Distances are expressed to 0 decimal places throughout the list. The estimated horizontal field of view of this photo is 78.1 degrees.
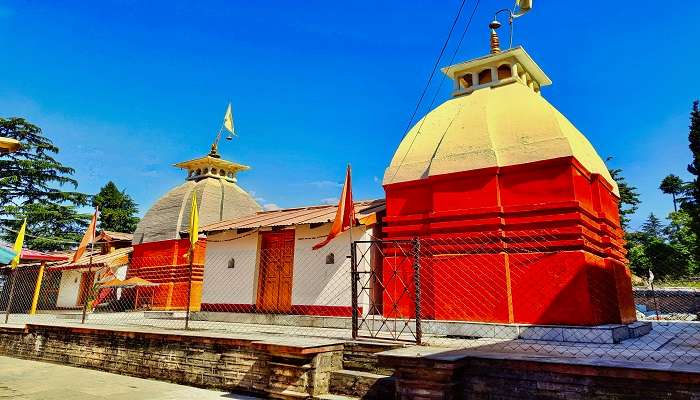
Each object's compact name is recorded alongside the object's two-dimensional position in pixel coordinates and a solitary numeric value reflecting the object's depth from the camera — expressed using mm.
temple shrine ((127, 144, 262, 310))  20328
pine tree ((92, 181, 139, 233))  36656
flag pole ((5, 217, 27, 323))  13491
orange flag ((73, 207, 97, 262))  13203
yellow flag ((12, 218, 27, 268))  13491
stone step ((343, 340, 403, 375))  6164
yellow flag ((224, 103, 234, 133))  18578
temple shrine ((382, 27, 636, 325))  8445
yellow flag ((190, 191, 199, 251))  10680
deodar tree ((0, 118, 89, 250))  30172
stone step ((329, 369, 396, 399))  5637
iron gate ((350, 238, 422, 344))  9516
